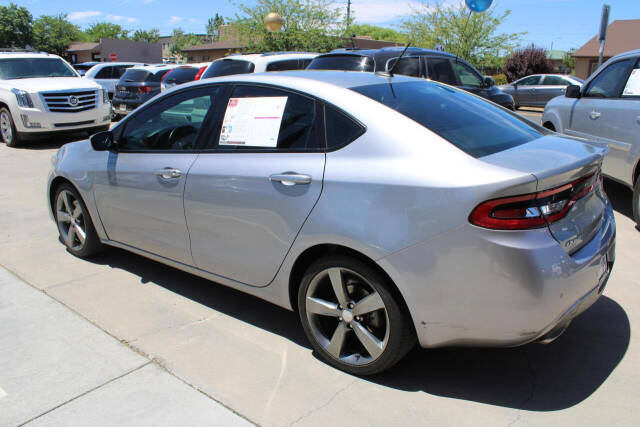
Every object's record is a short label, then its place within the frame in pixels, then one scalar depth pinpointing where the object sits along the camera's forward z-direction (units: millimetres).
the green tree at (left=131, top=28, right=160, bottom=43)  122250
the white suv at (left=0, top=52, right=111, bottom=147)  10984
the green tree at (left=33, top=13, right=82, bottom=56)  62812
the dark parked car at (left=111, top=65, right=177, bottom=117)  14219
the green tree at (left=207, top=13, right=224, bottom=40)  154875
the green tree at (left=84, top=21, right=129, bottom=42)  100375
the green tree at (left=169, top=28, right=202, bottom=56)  125456
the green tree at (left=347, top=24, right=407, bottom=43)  108181
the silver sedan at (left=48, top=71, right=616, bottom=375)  2365
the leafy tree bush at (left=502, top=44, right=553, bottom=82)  36531
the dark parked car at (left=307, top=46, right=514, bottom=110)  9250
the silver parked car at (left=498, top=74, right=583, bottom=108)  20125
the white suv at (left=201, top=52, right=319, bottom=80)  10031
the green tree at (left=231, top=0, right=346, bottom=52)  27828
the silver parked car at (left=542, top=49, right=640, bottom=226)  5316
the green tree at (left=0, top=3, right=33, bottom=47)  57219
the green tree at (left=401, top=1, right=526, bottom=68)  28609
